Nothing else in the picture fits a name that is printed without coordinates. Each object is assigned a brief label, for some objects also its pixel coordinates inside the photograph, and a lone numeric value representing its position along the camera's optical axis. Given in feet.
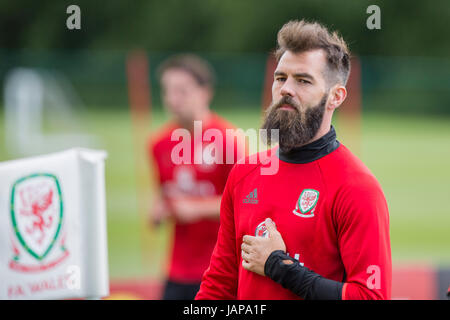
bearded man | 17.02
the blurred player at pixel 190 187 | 35.04
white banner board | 20.16
